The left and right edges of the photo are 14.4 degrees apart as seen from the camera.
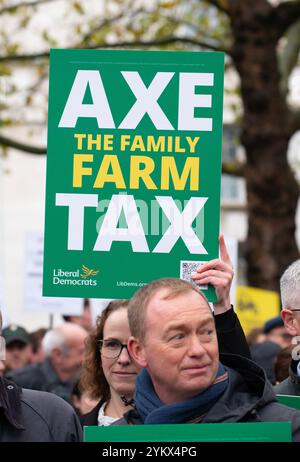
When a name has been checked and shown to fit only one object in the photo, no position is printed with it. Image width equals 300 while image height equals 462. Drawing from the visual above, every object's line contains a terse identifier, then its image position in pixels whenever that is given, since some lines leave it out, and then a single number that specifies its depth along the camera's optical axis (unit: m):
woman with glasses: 4.92
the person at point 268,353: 7.15
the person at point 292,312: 4.45
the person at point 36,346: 10.98
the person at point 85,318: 11.95
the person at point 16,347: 9.77
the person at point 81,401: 5.54
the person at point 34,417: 3.69
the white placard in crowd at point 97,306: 10.24
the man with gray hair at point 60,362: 8.79
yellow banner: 11.70
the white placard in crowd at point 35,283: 10.94
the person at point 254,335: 10.38
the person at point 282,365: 5.56
